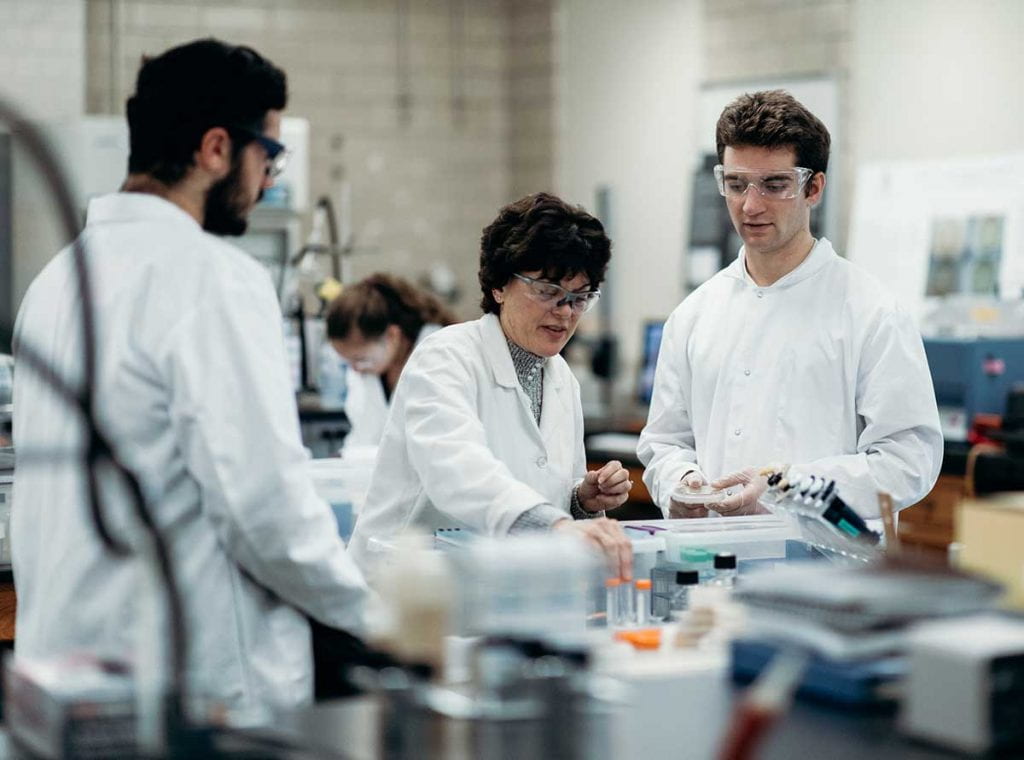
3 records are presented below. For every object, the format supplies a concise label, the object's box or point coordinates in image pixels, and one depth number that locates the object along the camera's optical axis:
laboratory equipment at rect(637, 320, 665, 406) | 6.81
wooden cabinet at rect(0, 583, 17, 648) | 3.47
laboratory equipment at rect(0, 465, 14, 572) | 3.40
